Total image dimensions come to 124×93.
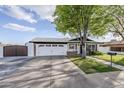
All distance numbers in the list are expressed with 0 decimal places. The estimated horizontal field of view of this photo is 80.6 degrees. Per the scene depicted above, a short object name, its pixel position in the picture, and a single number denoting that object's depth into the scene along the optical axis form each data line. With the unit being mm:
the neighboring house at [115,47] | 14762
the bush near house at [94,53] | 12875
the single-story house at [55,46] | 12374
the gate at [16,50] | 12135
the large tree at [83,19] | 8794
